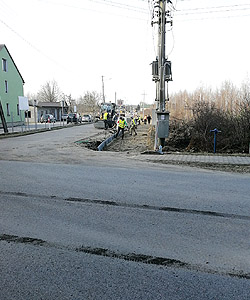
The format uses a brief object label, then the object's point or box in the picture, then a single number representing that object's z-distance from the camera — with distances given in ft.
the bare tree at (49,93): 300.61
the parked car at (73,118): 160.25
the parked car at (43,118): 183.52
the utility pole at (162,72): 43.98
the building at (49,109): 215.41
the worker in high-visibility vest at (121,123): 65.71
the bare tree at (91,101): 283.63
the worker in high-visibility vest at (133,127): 81.46
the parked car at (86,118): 199.62
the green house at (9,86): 128.88
